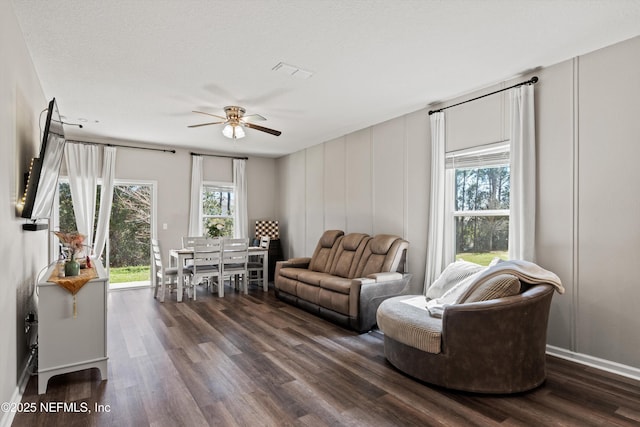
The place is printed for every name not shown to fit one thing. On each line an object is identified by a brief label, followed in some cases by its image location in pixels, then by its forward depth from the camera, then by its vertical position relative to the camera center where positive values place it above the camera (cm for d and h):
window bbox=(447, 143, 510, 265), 364 +16
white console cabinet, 250 -90
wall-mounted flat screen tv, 244 +29
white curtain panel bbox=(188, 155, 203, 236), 683 +30
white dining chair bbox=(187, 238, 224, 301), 547 -77
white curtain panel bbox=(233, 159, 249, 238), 738 +27
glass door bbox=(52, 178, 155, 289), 624 -40
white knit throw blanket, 256 -47
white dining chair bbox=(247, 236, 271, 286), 639 -99
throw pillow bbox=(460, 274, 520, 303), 250 -55
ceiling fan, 424 +118
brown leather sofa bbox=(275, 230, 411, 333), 390 -85
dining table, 531 -77
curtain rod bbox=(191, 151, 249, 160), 694 +126
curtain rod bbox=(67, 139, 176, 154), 581 +126
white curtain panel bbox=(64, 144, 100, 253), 571 +56
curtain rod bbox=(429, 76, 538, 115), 324 +131
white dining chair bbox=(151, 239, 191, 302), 540 -95
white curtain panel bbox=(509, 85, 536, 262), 323 +37
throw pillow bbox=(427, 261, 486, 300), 325 -61
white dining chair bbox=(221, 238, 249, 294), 578 -76
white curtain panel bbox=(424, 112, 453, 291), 407 +0
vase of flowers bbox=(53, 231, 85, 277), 272 -30
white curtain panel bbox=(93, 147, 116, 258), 590 +26
